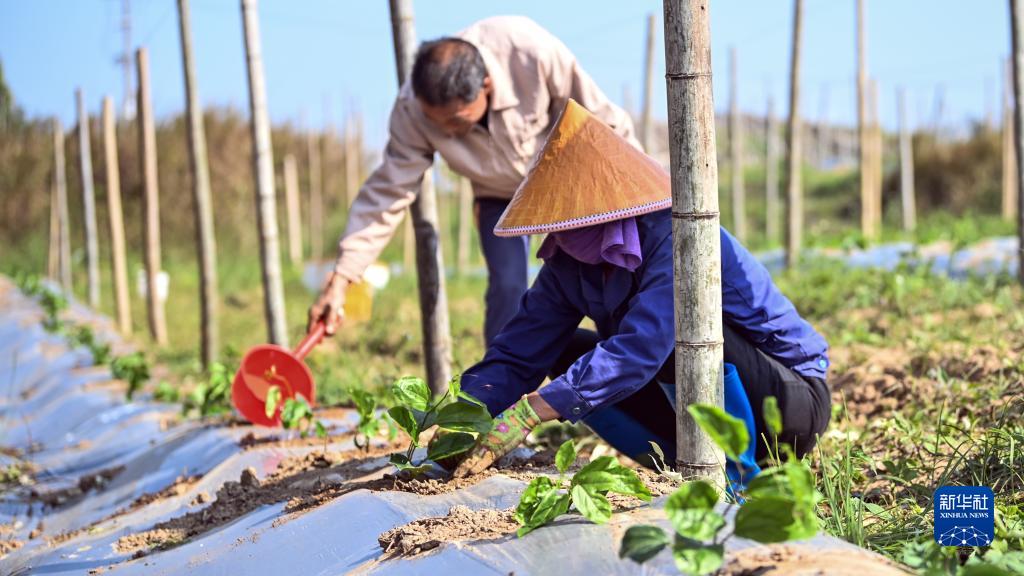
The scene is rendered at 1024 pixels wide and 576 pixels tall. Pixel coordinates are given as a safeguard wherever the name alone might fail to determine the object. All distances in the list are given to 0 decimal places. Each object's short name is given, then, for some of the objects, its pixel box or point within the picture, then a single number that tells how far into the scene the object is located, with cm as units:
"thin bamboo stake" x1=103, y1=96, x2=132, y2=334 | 955
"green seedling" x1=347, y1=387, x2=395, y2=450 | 301
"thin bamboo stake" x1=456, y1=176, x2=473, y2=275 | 1366
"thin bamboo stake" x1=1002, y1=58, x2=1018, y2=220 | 1323
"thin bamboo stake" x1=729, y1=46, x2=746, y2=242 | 1275
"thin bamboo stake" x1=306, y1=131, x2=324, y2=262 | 1700
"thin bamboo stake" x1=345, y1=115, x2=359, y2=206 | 1602
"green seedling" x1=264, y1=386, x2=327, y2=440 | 345
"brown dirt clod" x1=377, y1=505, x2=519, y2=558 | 197
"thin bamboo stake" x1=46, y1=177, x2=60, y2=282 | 1453
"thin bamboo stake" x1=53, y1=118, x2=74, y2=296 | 1367
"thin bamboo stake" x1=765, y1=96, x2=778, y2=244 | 1477
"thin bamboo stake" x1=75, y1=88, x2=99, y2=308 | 1117
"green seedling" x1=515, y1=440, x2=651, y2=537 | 186
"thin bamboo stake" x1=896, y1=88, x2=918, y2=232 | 1320
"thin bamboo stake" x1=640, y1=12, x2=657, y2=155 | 955
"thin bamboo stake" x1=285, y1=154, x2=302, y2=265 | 1586
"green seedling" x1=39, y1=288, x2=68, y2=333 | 914
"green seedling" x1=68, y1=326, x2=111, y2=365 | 701
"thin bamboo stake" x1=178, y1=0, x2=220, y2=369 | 624
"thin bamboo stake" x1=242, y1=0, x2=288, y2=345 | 493
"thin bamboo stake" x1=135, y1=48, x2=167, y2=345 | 790
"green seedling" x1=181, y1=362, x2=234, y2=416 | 427
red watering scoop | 383
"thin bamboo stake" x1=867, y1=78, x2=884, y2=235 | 1373
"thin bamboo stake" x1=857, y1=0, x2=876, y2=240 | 950
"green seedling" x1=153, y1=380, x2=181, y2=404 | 524
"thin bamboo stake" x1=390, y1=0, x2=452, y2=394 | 401
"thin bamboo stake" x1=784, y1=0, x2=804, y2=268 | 789
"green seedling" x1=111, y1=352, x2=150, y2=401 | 527
